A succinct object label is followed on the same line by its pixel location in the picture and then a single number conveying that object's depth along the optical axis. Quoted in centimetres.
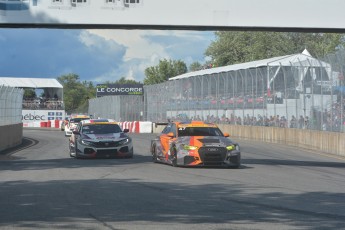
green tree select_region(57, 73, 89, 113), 17975
